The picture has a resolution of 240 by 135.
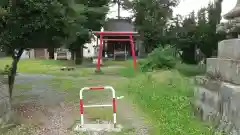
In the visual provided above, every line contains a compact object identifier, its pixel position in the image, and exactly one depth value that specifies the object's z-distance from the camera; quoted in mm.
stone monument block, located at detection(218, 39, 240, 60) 5153
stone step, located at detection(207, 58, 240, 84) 4977
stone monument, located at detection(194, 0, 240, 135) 4828
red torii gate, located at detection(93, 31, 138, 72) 18875
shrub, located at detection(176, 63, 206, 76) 16192
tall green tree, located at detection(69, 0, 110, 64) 21600
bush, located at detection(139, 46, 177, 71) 14852
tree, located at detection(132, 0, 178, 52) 27250
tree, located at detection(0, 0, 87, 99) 7215
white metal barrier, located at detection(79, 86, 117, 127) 6393
